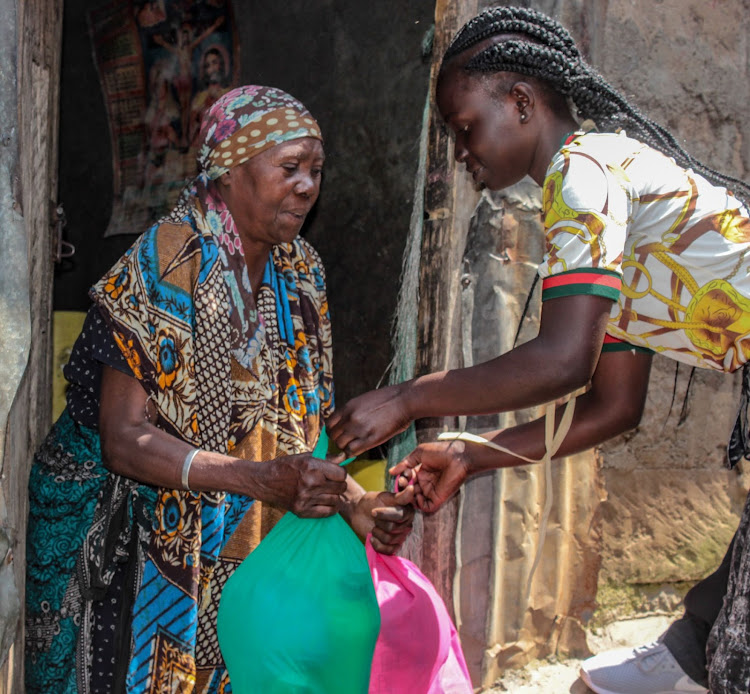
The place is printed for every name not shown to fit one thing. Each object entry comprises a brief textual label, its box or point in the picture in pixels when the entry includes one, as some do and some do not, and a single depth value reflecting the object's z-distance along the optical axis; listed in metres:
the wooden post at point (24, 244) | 1.92
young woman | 1.76
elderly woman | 2.28
